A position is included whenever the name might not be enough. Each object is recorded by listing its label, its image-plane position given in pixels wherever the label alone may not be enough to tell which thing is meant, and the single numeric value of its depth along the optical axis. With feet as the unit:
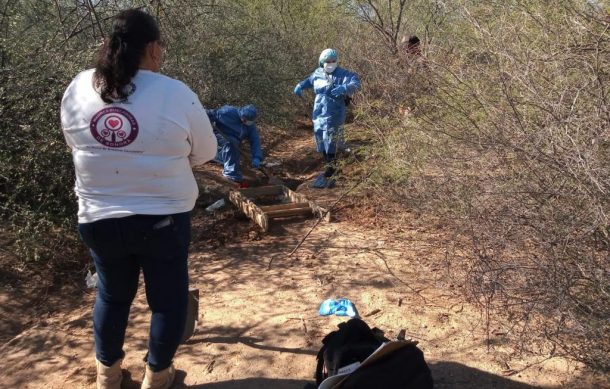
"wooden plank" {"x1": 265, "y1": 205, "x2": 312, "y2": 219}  14.98
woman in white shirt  5.87
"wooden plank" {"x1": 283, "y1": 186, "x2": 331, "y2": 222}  15.08
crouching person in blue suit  18.92
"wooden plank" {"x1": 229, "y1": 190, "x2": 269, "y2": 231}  14.44
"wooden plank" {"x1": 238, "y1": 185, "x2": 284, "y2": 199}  17.20
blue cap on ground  10.08
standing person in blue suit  18.99
